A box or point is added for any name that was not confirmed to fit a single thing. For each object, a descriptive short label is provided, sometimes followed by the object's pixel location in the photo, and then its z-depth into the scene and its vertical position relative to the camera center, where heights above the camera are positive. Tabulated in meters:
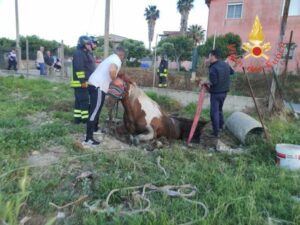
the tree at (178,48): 29.05 +1.72
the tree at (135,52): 28.39 +1.15
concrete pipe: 5.39 -1.06
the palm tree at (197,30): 37.12 +4.80
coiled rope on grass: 2.74 -1.37
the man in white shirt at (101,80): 4.86 -0.32
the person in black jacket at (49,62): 15.93 -0.24
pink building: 20.08 +3.90
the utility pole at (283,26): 7.62 +1.20
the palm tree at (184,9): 47.62 +9.29
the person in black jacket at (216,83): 5.51 -0.28
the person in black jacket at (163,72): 12.72 -0.31
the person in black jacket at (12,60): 16.61 -0.25
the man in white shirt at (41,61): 15.05 -0.19
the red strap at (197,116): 5.29 -0.89
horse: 5.24 -0.96
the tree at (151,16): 53.69 +8.78
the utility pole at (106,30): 9.49 +1.03
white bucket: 4.05 -1.16
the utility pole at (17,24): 17.86 +2.03
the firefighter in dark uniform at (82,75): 5.93 -0.30
